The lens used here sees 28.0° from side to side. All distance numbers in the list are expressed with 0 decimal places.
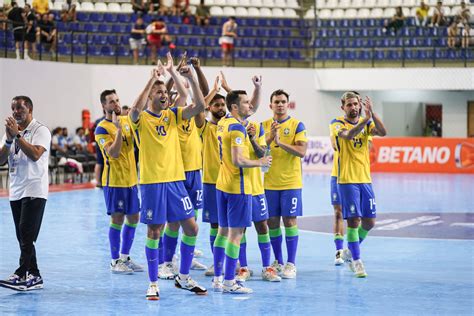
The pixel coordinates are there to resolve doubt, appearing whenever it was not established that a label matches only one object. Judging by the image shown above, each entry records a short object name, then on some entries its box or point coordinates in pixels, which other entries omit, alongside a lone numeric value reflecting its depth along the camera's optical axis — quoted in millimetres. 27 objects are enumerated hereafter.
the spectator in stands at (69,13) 30641
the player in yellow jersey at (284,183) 10906
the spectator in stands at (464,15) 31750
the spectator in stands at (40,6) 29219
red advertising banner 29375
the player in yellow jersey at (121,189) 11258
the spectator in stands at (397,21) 32956
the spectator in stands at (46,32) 28312
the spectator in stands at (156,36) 31125
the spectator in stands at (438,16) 32375
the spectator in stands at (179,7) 33312
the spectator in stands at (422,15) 32969
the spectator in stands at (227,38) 32125
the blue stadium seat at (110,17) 32719
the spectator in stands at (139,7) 32406
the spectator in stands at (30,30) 27344
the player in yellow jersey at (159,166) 9539
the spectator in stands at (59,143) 25438
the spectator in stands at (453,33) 31459
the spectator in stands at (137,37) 31062
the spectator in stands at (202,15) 33219
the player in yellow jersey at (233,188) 9781
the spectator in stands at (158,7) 32812
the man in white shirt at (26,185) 9883
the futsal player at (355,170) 11086
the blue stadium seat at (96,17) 32469
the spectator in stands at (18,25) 27155
